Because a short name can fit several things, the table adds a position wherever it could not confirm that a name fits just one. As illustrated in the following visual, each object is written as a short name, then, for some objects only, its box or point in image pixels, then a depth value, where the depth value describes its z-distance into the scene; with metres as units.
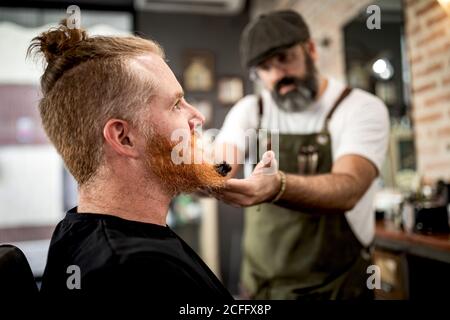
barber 1.50
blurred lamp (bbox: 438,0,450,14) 1.11
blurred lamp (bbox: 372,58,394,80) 2.88
